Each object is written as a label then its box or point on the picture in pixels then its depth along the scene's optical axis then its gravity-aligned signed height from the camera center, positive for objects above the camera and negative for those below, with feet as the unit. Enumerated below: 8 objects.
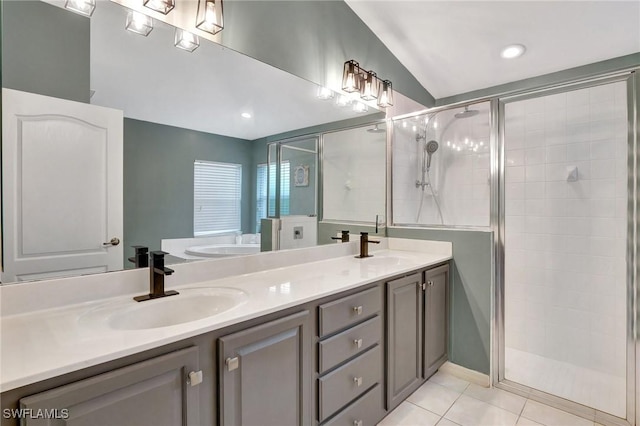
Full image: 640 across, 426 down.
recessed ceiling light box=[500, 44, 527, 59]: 7.50 +3.86
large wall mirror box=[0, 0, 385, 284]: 3.74 +1.61
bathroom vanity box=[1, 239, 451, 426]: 2.56 -1.50
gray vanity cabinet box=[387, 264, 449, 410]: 5.98 -2.43
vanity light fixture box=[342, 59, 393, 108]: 7.45 +3.17
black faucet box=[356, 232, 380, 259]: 7.88 -0.82
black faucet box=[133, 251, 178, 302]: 4.21 -0.83
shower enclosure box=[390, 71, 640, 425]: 7.45 +0.01
